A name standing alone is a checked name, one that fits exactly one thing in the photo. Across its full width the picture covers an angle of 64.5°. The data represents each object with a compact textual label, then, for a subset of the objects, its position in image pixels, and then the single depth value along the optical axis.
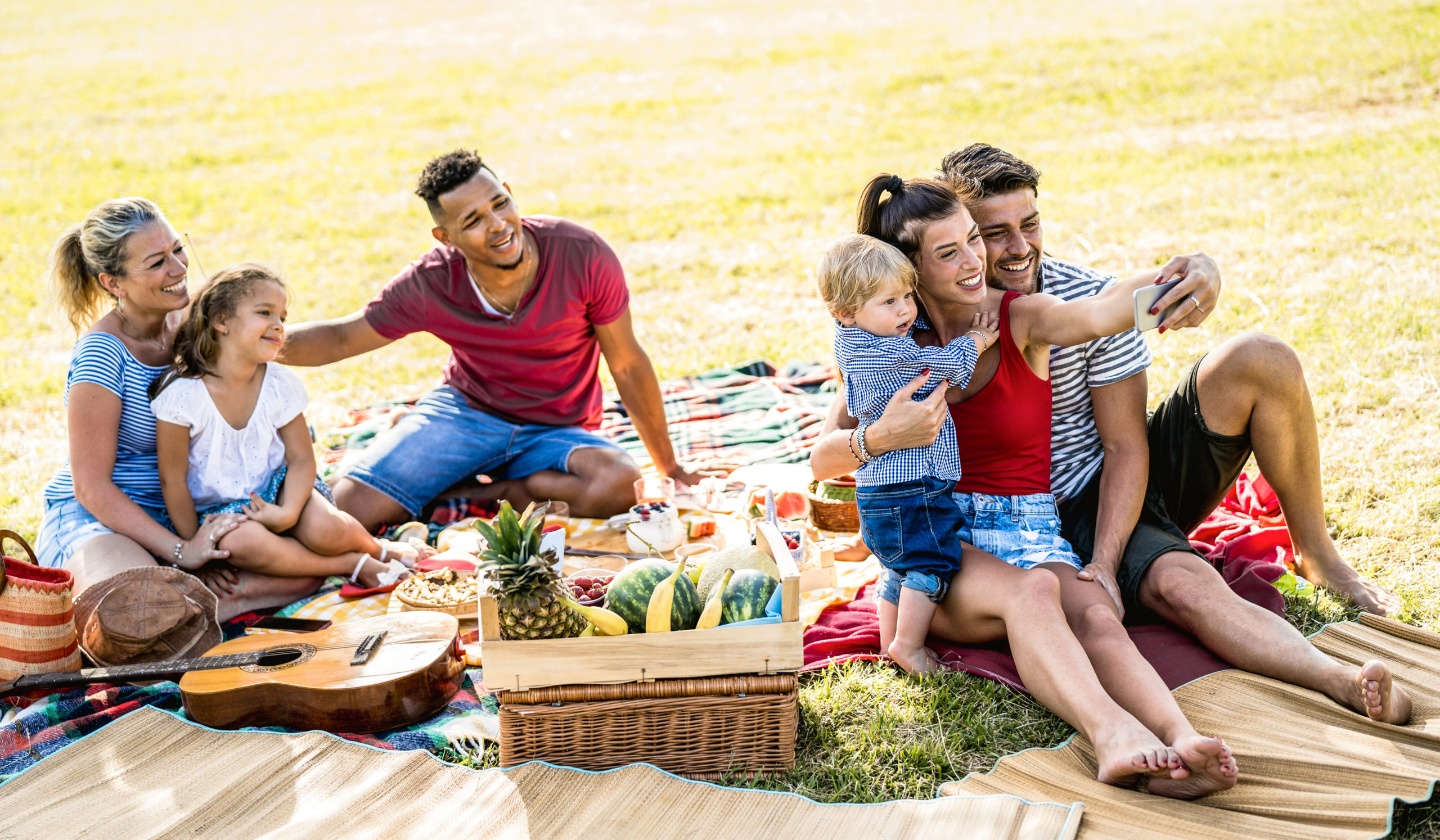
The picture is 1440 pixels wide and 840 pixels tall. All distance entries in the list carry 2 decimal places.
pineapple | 3.12
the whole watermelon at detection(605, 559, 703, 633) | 3.28
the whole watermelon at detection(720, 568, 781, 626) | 3.29
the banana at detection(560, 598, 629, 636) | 3.19
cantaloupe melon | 3.46
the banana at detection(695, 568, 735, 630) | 3.21
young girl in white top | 4.47
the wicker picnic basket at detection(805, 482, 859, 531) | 4.82
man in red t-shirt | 5.18
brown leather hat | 3.97
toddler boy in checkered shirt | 3.60
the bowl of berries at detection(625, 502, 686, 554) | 4.75
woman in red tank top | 3.24
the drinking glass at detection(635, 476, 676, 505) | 4.99
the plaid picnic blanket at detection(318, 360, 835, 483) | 5.90
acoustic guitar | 3.56
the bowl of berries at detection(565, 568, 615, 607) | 3.52
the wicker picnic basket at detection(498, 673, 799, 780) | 3.22
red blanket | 3.62
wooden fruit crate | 3.15
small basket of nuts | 4.26
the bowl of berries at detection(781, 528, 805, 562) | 4.37
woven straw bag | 3.74
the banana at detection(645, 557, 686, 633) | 3.19
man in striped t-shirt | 3.69
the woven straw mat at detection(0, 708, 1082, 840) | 3.01
